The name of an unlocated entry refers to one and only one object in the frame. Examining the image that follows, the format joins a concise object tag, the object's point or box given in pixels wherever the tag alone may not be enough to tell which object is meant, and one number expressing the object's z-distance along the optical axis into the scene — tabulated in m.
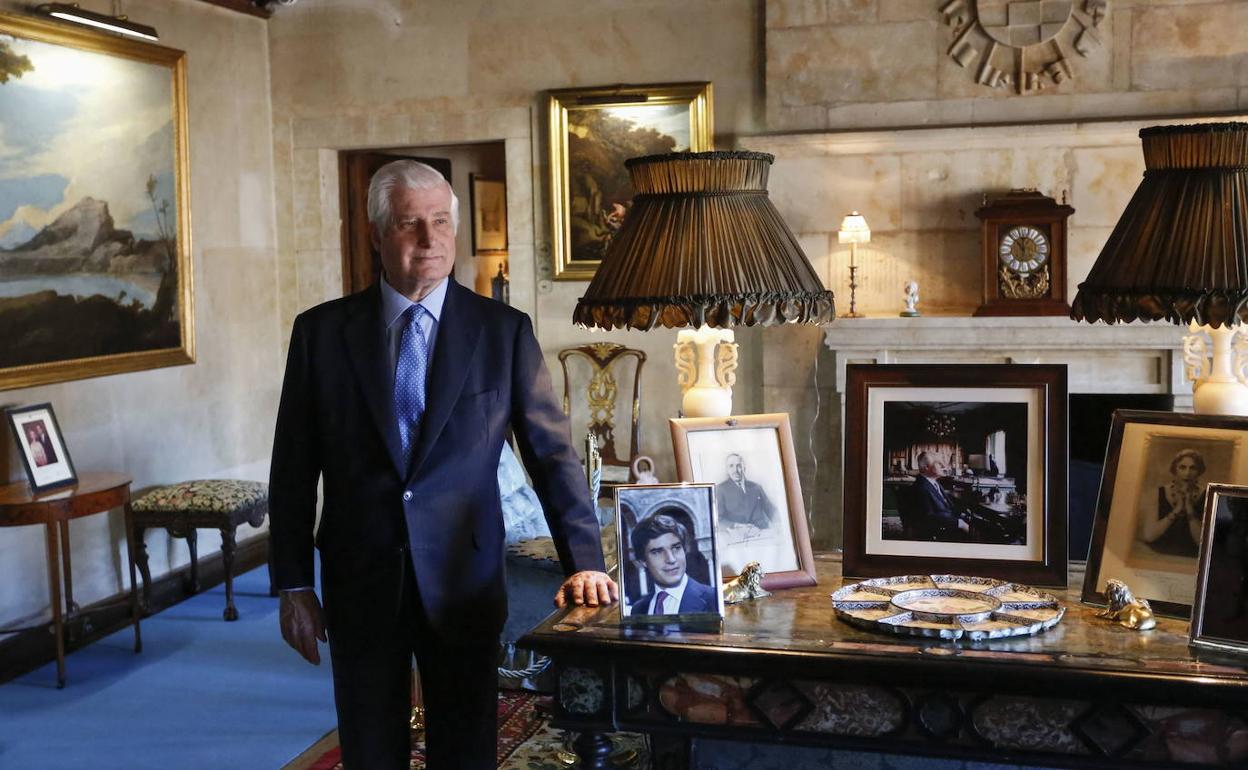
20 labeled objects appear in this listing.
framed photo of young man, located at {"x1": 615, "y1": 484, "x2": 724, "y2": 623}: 2.29
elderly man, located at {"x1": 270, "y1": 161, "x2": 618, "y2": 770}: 2.54
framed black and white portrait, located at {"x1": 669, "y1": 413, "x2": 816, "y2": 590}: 2.62
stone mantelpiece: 6.98
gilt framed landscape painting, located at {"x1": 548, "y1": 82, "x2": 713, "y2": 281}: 7.70
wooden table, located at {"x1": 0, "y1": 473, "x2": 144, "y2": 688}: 5.59
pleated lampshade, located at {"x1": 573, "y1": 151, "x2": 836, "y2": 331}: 2.61
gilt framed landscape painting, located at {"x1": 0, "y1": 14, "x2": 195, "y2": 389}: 6.15
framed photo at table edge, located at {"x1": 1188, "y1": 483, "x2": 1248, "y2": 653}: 2.10
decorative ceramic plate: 2.21
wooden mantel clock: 6.98
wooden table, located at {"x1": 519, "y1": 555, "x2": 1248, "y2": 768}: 2.01
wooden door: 8.70
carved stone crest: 7.07
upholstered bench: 6.64
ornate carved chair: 7.94
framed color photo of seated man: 2.54
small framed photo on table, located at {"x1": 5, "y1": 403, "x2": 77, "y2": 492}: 5.86
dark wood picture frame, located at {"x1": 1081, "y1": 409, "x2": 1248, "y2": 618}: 2.37
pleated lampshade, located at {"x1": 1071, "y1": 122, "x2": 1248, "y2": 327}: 2.29
